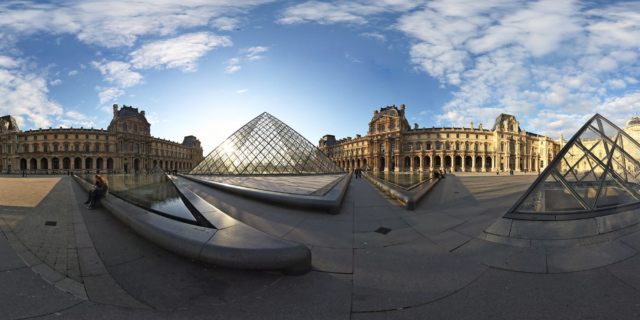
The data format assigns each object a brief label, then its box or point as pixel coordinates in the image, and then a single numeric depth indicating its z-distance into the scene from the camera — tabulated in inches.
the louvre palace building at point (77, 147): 2412.6
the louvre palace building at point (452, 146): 2568.9
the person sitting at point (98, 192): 279.2
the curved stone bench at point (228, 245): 118.6
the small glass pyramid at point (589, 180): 197.9
